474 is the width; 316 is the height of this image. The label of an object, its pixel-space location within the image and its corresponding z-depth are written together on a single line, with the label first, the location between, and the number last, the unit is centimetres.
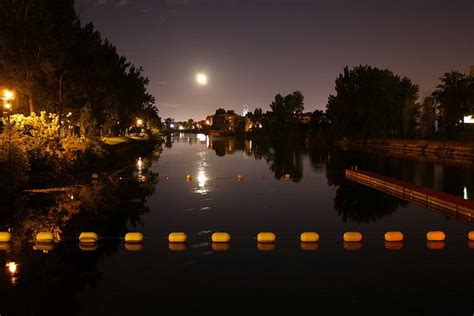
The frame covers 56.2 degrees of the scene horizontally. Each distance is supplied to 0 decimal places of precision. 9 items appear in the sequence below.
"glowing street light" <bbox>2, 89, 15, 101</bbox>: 2839
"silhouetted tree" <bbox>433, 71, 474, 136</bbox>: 8331
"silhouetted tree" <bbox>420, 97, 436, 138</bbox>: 8638
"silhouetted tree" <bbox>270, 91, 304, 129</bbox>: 14662
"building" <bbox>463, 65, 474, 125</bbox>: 10396
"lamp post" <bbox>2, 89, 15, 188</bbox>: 2702
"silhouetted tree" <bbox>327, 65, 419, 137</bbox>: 9850
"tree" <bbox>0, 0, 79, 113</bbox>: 3881
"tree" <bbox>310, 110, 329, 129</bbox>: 13140
